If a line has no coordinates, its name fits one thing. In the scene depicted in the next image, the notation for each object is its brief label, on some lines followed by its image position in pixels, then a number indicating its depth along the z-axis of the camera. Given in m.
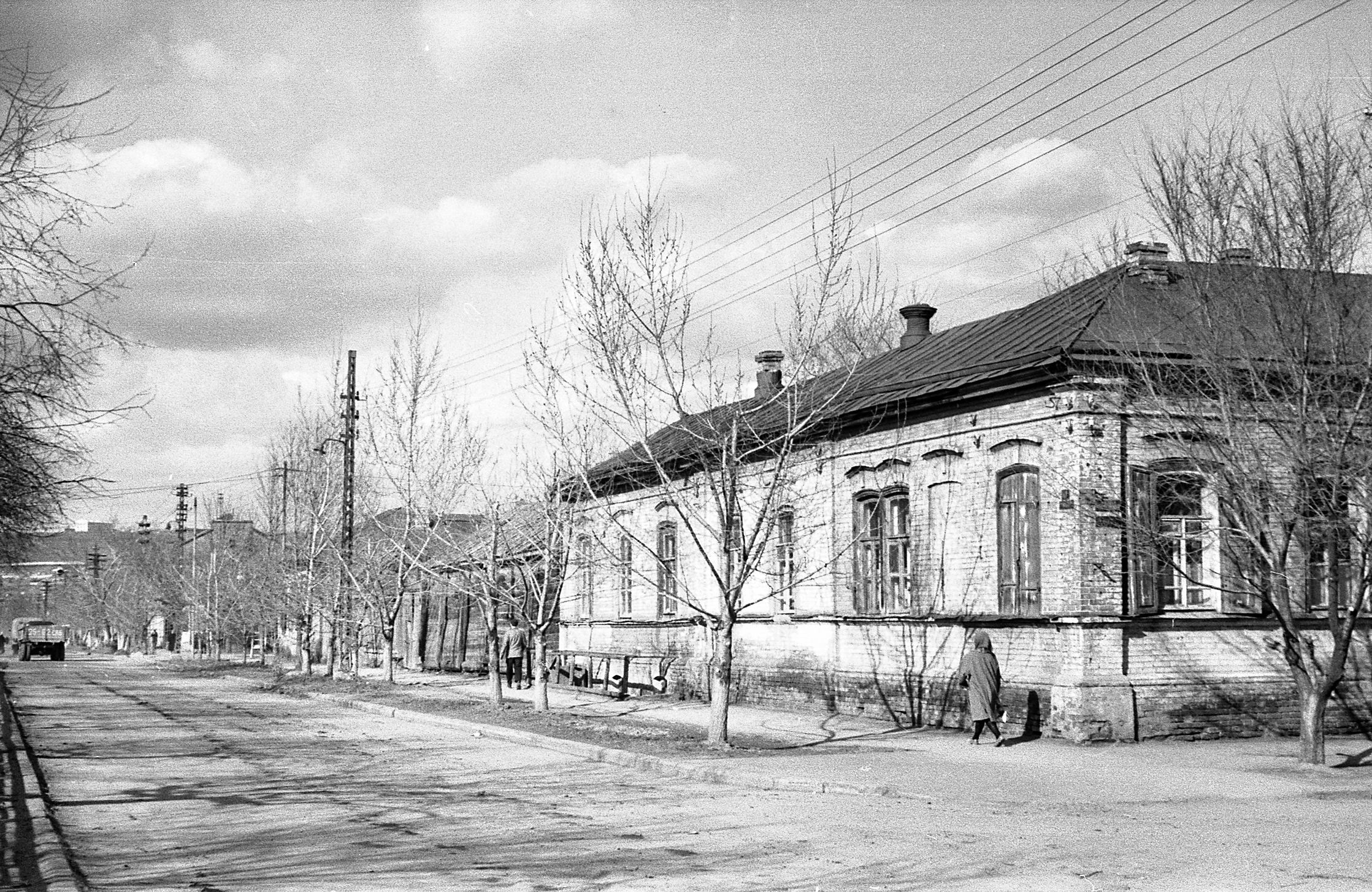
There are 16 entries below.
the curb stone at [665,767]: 13.71
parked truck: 70.88
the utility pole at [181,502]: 82.00
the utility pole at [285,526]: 39.59
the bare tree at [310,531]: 35.91
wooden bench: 28.55
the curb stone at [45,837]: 8.35
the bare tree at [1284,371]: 14.40
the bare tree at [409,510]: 29.47
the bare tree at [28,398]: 10.59
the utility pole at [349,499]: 33.19
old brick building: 17.89
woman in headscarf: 17.70
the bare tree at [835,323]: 16.83
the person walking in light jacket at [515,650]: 30.17
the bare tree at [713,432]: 16.94
